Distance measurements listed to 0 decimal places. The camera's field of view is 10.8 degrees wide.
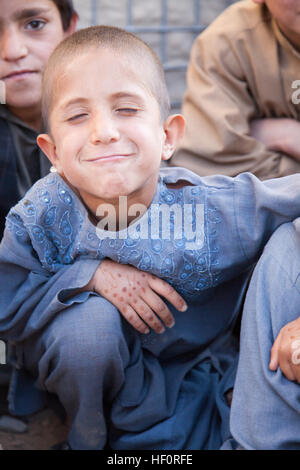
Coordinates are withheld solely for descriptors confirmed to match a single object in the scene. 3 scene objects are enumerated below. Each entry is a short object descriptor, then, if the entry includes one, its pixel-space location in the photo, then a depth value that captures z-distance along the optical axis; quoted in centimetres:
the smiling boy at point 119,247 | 161
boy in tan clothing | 192
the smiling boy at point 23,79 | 182
